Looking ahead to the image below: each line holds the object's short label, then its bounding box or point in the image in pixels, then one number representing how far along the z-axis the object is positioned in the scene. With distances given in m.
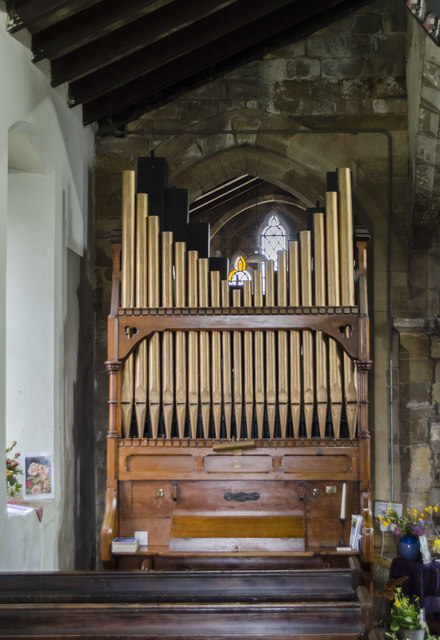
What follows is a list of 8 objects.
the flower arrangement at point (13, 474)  5.64
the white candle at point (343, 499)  5.92
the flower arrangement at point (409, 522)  6.86
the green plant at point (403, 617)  5.50
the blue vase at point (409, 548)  6.77
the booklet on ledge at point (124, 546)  5.89
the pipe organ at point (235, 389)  6.17
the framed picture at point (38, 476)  6.25
